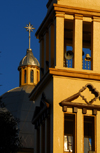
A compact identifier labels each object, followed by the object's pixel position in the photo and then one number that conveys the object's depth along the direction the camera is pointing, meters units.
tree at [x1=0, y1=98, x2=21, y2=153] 43.62
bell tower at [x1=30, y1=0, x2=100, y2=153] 41.84
